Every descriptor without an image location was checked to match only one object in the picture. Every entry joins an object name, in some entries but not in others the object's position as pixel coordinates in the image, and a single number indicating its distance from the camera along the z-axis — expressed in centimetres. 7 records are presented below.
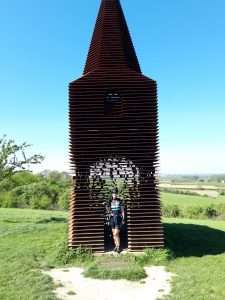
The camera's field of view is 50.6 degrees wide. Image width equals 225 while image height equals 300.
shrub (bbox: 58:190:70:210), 2370
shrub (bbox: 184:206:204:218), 2078
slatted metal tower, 796
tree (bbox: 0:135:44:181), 1462
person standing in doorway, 796
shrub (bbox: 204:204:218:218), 2084
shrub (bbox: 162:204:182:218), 2070
